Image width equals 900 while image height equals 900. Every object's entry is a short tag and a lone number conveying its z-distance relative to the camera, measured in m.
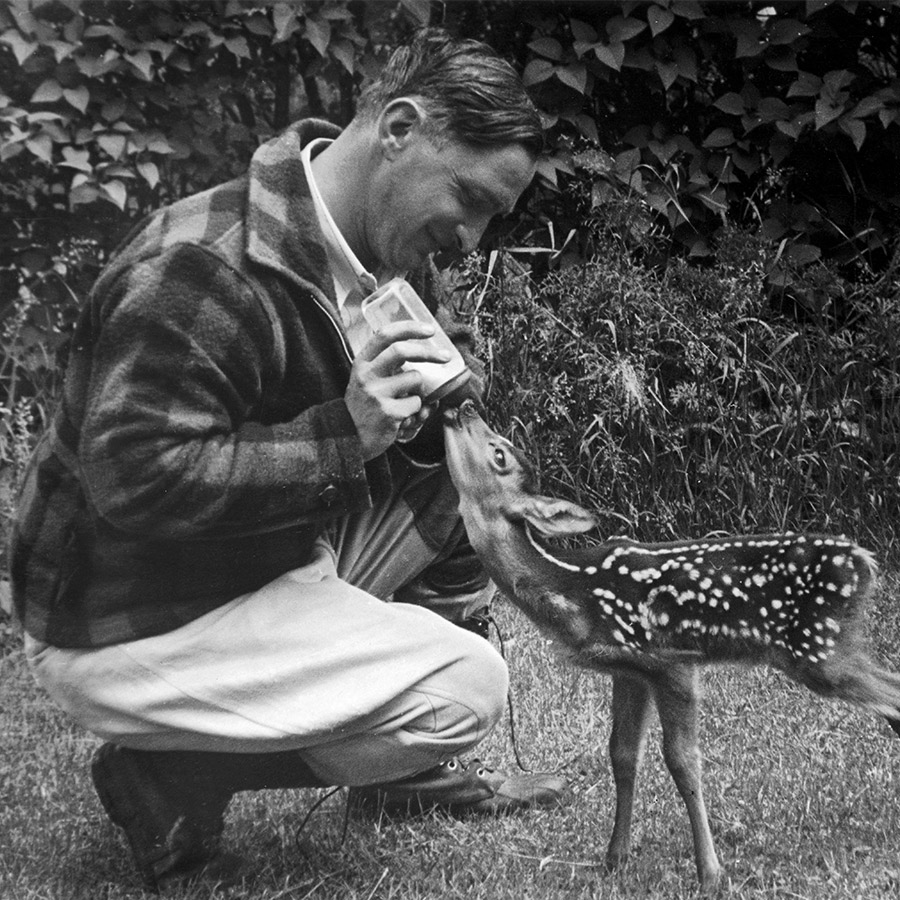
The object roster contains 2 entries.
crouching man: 2.41
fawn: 2.64
